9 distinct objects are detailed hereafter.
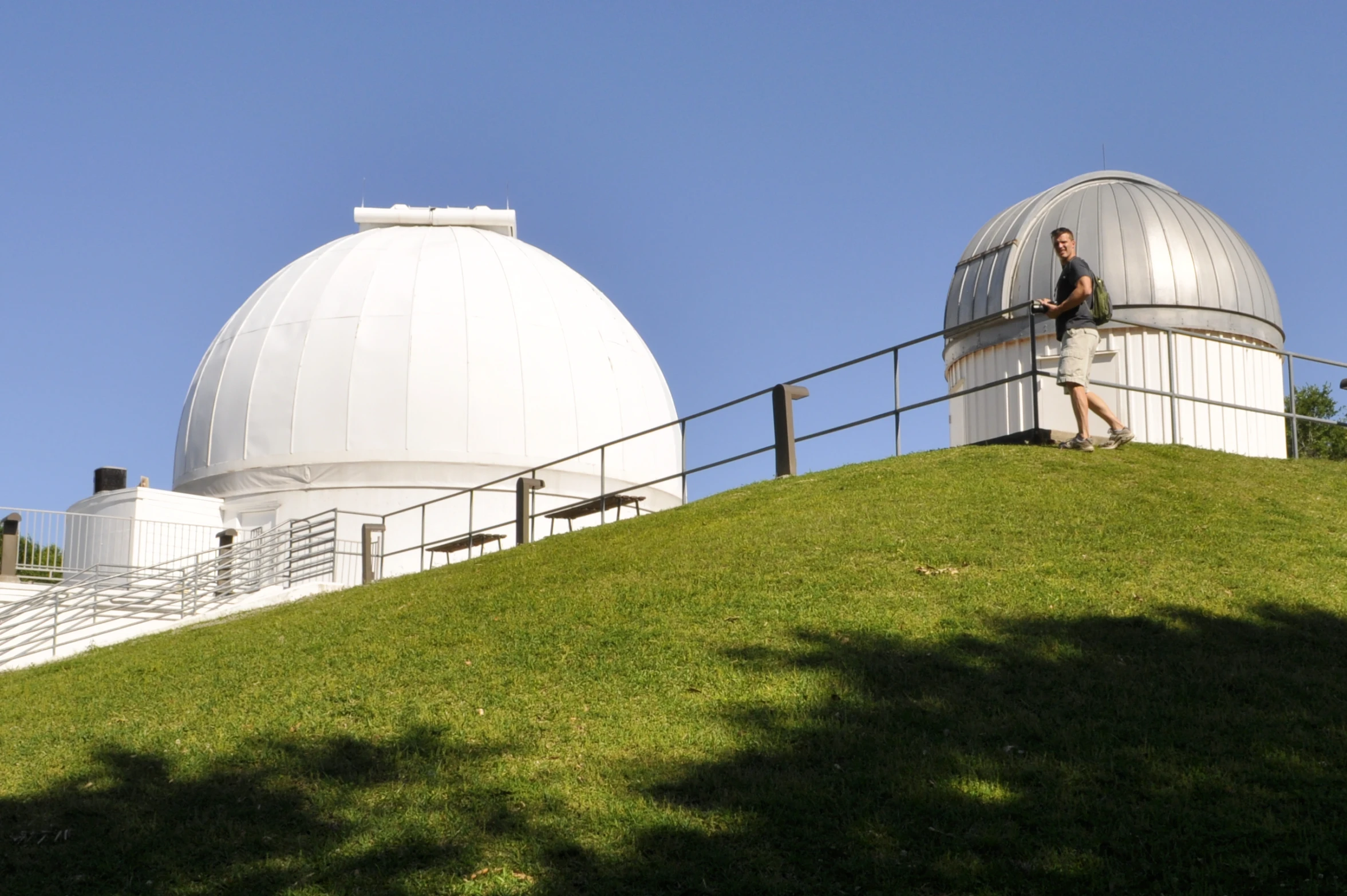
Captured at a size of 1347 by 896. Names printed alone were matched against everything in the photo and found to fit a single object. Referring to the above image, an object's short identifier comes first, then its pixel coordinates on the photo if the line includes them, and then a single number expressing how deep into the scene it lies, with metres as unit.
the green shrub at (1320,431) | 35.06
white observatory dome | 25.86
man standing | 12.24
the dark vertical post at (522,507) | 18.50
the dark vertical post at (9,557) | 24.23
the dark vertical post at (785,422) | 14.94
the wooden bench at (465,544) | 21.03
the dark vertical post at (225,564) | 22.07
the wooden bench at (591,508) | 19.72
